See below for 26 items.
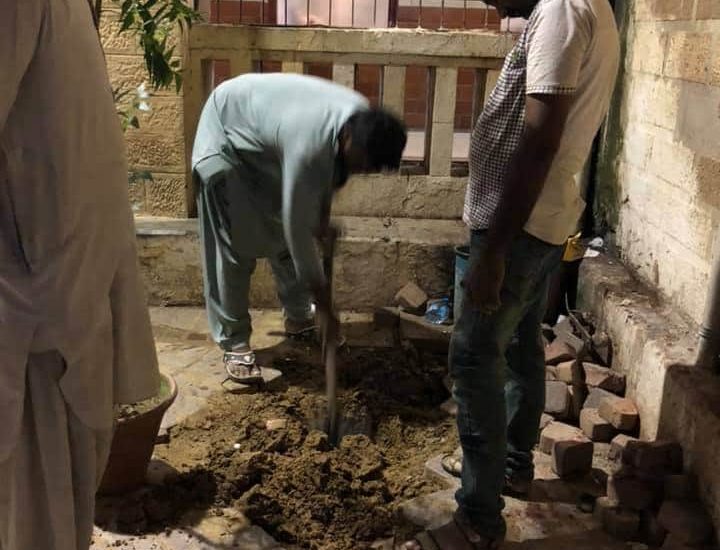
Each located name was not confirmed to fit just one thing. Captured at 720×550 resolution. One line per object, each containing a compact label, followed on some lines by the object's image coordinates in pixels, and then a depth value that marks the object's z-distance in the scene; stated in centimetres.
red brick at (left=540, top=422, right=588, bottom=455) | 293
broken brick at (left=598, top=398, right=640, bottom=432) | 305
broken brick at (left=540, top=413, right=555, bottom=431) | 316
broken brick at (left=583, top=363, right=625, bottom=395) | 329
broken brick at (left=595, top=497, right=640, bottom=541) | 252
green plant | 274
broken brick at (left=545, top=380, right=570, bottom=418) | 323
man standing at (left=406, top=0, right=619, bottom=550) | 193
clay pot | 253
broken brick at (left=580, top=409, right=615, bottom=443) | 308
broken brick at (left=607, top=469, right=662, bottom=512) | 255
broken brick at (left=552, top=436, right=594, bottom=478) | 279
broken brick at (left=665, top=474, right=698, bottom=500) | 250
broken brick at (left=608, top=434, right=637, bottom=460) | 283
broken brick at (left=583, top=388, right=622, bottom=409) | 320
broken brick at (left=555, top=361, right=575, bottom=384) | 334
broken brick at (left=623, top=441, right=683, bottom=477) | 259
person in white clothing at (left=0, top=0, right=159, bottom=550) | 156
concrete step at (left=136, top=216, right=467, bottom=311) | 447
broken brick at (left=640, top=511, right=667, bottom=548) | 248
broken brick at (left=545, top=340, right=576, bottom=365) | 352
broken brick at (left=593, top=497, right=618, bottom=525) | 257
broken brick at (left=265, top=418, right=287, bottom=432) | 318
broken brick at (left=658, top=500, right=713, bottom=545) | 235
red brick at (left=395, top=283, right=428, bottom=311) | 444
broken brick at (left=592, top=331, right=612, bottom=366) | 353
